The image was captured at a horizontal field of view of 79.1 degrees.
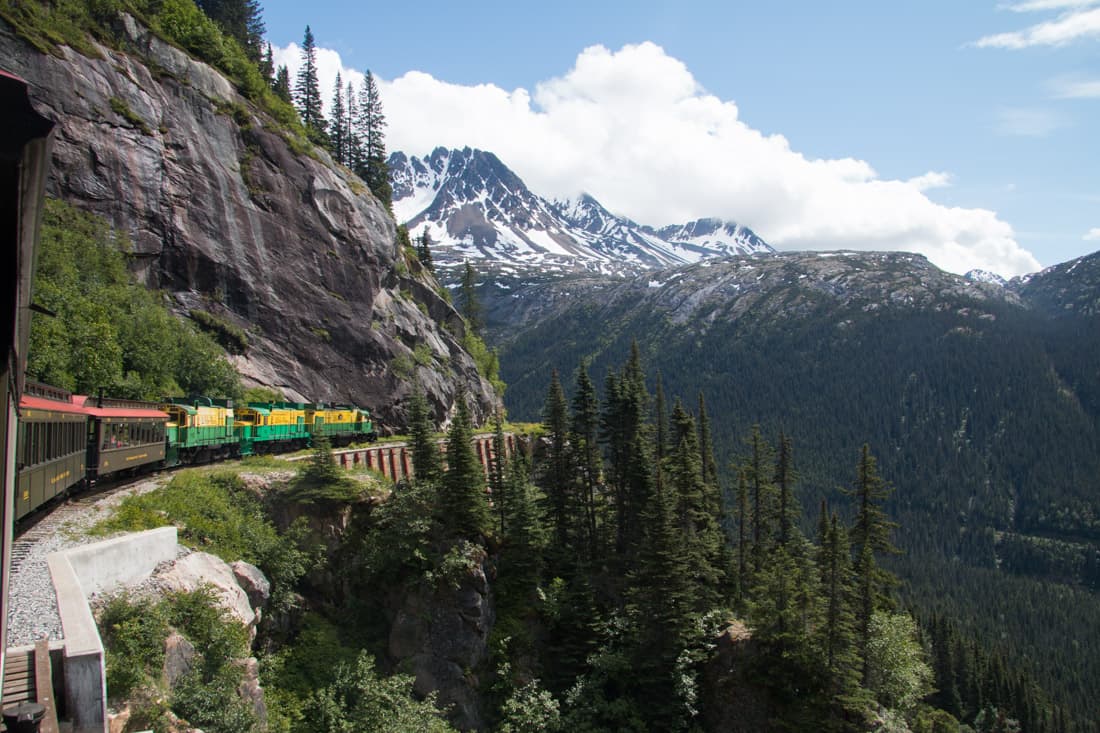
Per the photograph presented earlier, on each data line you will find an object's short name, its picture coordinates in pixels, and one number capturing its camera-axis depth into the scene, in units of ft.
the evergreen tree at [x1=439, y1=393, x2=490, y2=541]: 125.08
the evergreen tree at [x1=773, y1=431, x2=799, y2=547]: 160.04
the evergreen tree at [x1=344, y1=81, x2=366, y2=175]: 308.81
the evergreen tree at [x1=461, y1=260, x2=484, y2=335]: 369.71
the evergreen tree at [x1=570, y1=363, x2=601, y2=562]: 152.76
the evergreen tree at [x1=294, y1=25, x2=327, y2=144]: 293.08
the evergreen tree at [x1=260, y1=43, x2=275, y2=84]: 279.90
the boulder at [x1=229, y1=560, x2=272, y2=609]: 89.15
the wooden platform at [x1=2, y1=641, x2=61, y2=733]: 33.86
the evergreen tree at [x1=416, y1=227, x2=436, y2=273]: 333.42
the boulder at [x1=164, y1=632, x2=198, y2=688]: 59.36
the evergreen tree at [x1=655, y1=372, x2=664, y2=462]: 177.37
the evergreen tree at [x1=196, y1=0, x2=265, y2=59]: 273.13
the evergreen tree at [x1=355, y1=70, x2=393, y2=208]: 303.07
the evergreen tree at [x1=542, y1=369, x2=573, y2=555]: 144.36
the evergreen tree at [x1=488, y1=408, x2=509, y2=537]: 139.74
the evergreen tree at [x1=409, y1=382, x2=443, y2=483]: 132.36
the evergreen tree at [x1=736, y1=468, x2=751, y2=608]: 147.84
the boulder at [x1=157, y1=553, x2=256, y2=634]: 71.15
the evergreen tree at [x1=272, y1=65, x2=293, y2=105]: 267.66
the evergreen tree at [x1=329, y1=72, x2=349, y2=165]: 305.94
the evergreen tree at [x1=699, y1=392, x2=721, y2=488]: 171.42
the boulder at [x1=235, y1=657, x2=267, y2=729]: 69.46
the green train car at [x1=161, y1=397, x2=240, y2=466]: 116.16
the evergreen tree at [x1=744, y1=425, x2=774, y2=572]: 153.28
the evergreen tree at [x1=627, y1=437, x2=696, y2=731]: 114.42
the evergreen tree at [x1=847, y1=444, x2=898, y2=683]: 121.49
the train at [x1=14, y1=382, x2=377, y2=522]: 61.80
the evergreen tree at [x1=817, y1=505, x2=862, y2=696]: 107.24
